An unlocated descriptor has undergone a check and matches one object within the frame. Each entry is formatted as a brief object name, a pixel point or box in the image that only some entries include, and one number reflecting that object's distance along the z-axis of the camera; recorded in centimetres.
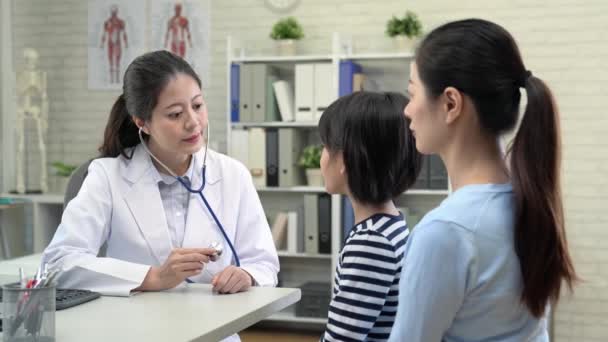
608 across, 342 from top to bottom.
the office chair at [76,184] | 211
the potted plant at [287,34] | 452
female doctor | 191
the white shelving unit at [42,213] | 470
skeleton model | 483
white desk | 130
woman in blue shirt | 100
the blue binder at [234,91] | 449
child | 130
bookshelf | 435
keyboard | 153
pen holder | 121
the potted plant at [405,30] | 431
